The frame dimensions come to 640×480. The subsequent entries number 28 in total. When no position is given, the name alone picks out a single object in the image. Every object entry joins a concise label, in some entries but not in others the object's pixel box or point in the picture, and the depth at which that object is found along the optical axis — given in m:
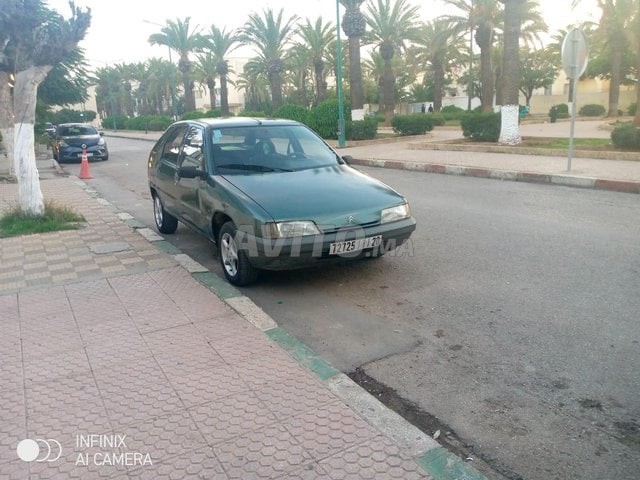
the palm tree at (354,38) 25.59
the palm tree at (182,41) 46.44
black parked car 21.70
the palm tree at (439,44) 36.12
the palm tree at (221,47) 45.28
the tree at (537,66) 50.09
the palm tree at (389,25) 36.69
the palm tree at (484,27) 31.91
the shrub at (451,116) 39.12
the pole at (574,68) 11.38
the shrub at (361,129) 24.59
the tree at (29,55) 7.96
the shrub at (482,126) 19.62
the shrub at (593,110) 42.12
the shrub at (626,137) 14.47
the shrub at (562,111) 42.47
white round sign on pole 11.34
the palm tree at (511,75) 18.22
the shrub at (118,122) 68.63
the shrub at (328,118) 25.12
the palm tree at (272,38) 38.41
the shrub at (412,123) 27.06
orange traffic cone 16.79
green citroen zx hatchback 4.92
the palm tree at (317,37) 41.66
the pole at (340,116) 23.30
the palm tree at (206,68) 51.62
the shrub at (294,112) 27.37
